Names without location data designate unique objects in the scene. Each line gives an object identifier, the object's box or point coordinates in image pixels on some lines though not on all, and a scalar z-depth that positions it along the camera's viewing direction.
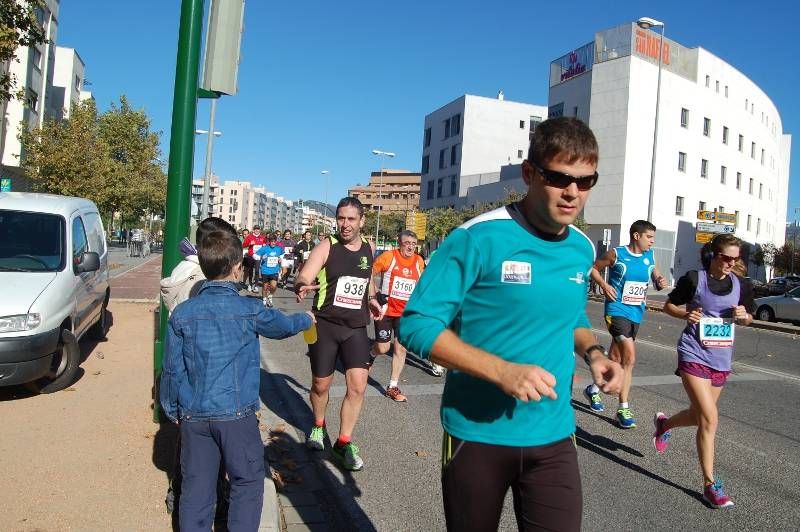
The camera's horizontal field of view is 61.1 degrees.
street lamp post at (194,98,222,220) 29.79
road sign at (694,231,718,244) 33.41
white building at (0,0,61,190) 35.38
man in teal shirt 2.18
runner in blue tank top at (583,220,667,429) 6.89
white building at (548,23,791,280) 46.16
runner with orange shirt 8.17
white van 6.09
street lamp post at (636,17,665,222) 27.22
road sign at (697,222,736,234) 33.50
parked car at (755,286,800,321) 22.64
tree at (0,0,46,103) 10.80
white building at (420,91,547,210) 69.38
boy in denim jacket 3.26
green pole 5.45
